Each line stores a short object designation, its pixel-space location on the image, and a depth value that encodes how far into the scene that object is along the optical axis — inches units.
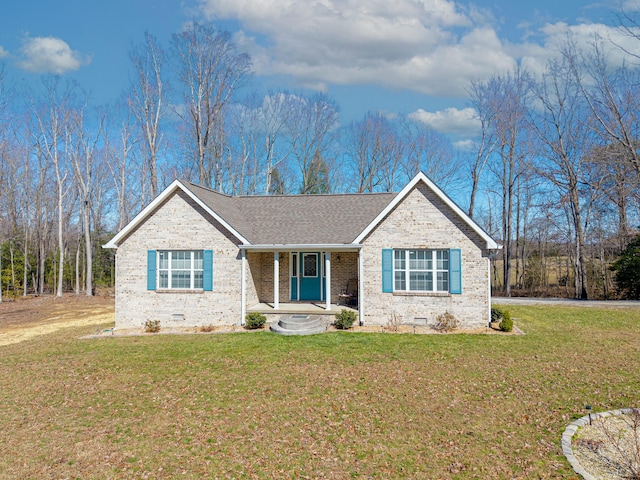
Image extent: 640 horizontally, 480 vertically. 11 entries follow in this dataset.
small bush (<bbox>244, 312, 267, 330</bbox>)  605.7
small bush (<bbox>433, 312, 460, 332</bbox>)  588.1
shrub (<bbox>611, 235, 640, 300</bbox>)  915.4
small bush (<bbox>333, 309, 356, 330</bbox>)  598.5
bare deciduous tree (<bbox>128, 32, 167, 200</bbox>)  1195.9
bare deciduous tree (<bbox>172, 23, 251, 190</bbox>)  1194.0
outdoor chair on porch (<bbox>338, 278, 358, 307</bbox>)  680.4
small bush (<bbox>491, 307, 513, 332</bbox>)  568.7
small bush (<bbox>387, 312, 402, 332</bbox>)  611.5
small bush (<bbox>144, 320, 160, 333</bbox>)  624.1
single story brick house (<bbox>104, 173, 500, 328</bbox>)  602.9
